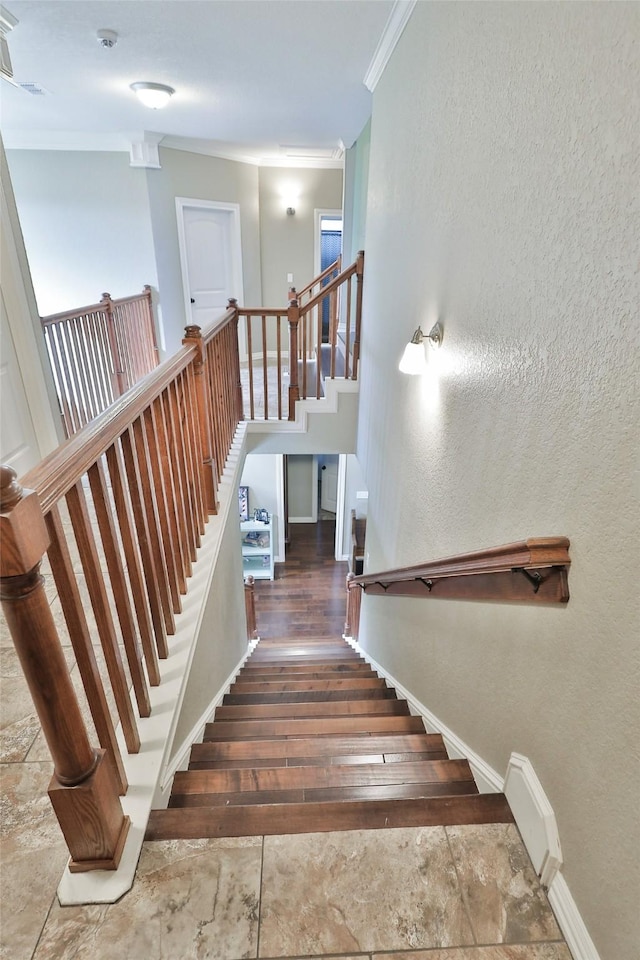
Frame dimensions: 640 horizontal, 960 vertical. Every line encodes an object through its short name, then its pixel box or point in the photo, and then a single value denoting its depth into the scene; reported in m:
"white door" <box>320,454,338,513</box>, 7.95
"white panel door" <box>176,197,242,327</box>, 5.46
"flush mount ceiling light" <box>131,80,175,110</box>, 3.39
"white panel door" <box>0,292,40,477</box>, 2.37
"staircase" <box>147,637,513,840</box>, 1.21
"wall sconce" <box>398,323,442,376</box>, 2.02
